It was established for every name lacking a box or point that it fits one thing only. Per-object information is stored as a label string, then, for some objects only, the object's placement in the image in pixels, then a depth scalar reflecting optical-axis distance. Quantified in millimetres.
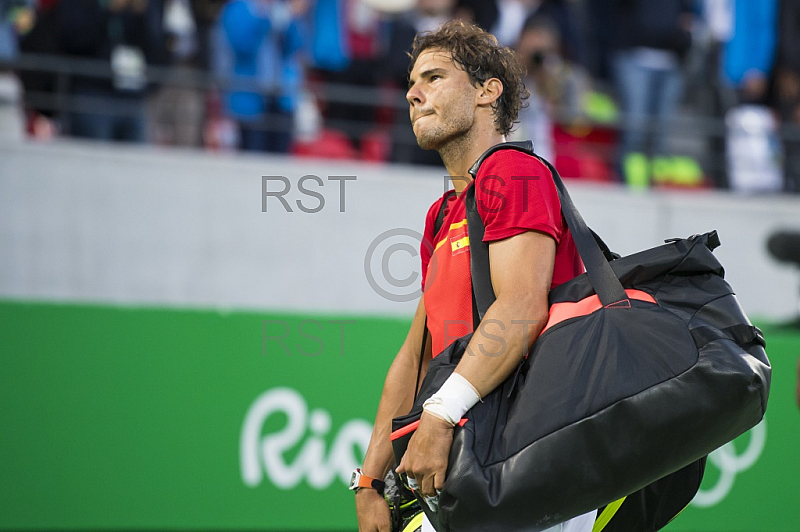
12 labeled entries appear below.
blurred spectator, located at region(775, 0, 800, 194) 19625
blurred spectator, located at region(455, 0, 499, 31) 18511
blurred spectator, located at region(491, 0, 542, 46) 19156
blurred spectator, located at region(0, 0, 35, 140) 16391
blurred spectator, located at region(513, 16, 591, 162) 18078
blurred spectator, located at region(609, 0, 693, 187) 18828
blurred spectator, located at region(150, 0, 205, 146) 17047
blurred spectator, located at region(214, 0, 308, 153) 17187
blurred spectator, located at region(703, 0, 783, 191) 19625
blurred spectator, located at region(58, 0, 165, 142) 16609
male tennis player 5000
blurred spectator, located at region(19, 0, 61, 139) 16594
